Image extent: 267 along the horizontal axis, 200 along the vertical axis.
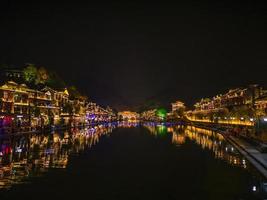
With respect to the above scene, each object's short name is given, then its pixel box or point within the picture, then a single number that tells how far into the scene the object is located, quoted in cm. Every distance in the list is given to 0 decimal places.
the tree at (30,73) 6926
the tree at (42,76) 7346
